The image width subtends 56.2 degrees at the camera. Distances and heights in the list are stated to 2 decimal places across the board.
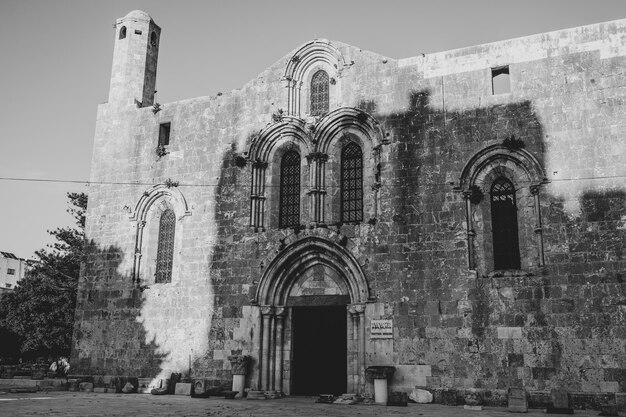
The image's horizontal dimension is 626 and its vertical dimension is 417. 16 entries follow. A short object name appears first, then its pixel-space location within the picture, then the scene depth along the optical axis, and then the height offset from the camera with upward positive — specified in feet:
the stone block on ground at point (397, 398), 51.96 -4.77
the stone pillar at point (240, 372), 57.93 -3.13
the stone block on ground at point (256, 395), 56.18 -5.19
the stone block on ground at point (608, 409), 45.17 -4.68
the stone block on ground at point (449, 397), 50.65 -4.50
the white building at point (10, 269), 227.20 +25.83
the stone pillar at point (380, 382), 51.66 -3.41
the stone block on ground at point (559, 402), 46.24 -4.33
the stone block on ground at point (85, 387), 63.96 -5.37
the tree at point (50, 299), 102.47 +6.44
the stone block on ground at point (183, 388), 59.88 -4.96
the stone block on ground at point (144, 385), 62.15 -4.94
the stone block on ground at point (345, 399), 52.40 -5.02
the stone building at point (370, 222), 50.21 +11.68
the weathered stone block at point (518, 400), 46.34 -4.30
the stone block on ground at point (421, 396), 51.39 -4.52
